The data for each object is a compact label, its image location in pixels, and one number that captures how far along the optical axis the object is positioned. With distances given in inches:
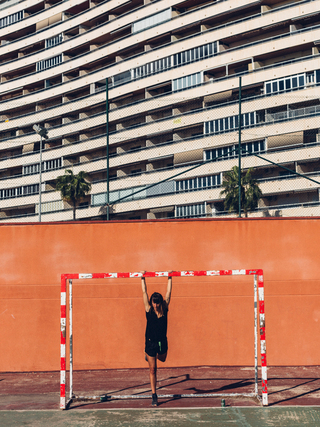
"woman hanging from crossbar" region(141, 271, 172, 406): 308.7
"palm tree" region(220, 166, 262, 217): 1090.1
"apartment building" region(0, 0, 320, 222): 1952.5
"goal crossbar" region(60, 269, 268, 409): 307.7
